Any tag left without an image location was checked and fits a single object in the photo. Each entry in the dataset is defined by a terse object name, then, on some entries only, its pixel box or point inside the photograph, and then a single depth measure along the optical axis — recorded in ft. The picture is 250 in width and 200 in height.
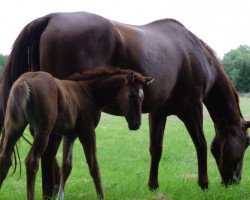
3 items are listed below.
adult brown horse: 34.34
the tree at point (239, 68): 420.89
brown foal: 28.36
